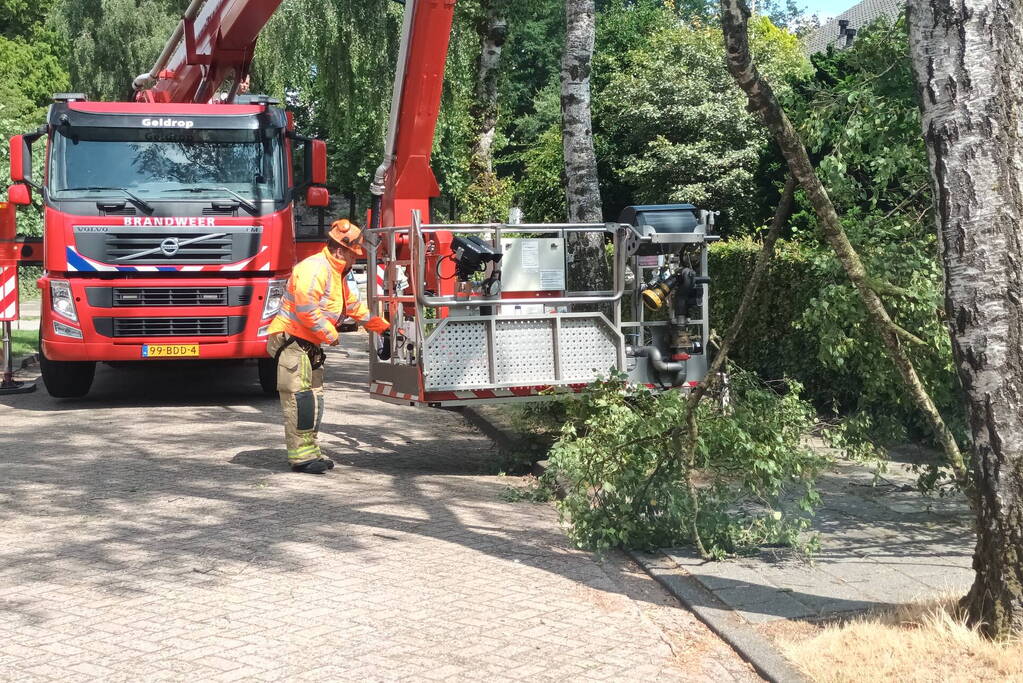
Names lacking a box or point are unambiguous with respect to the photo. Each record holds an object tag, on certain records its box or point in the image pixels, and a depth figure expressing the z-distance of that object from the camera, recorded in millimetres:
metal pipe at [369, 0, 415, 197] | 10195
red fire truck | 11992
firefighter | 8594
